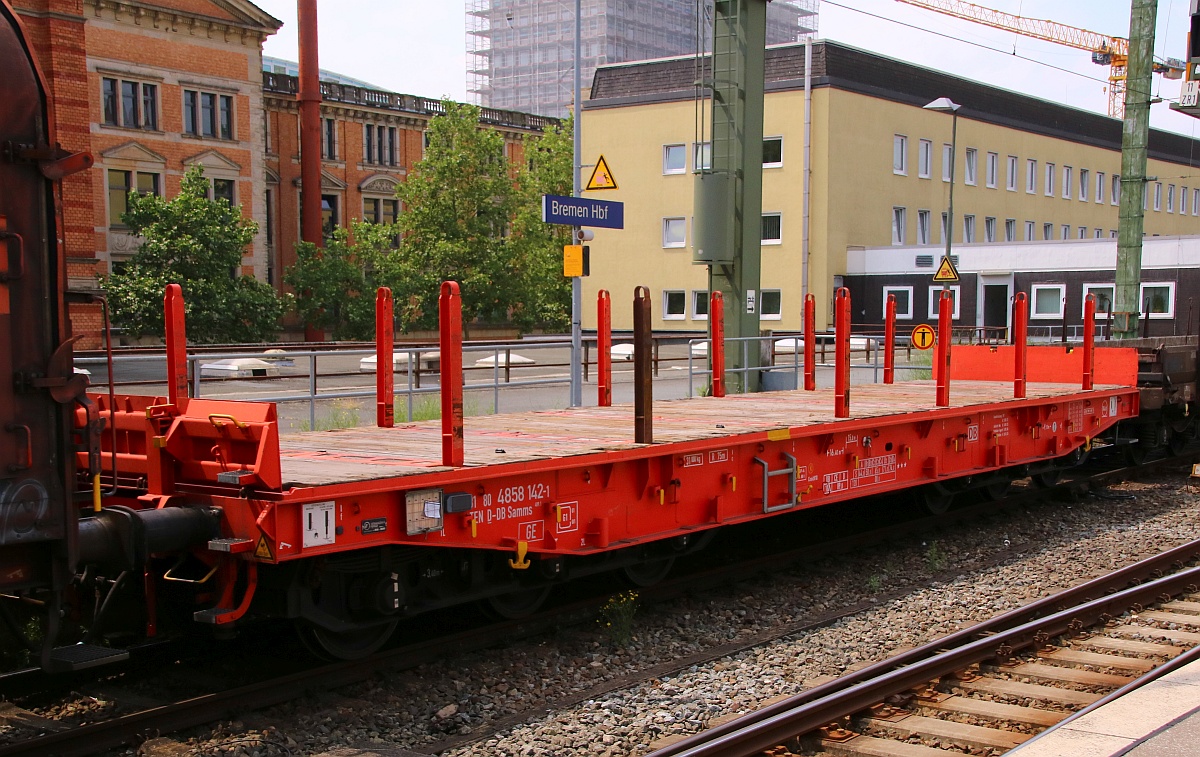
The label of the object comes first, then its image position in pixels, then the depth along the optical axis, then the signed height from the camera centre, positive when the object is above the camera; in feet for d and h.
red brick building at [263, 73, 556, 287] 181.98 +26.26
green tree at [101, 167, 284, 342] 126.62 +3.81
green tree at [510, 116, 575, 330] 178.19 +11.13
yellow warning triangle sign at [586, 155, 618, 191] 48.55 +5.50
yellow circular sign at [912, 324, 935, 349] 44.80 -1.20
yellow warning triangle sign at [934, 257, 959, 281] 80.33 +2.51
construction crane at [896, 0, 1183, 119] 274.16 +68.59
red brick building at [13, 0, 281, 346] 145.79 +27.76
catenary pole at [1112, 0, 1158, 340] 57.62 +7.23
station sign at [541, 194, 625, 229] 42.80 +3.65
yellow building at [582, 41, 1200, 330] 147.23 +19.50
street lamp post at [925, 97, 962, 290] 102.53 +18.25
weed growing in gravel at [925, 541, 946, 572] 32.99 -7.40
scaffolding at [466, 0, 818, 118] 351.67 +85.66
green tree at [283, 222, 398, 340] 162.09 +3.72
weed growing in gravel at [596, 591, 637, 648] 24.84 -6.98
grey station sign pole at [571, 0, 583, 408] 50.55 -0.68
